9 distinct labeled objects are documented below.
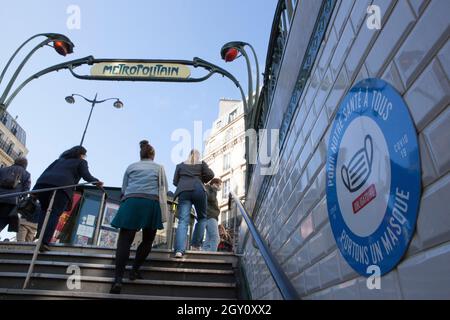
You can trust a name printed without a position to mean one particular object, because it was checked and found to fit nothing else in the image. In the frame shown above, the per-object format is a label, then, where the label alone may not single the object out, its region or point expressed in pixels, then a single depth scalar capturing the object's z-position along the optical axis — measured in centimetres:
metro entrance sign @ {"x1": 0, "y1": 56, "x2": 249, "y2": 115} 500
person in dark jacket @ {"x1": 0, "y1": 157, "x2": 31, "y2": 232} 436
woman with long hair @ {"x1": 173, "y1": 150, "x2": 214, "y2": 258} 404
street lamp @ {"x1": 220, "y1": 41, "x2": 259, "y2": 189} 407
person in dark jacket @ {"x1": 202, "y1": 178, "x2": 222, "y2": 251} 494
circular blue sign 86
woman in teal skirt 318
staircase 322
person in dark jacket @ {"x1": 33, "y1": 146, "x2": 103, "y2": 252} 396
